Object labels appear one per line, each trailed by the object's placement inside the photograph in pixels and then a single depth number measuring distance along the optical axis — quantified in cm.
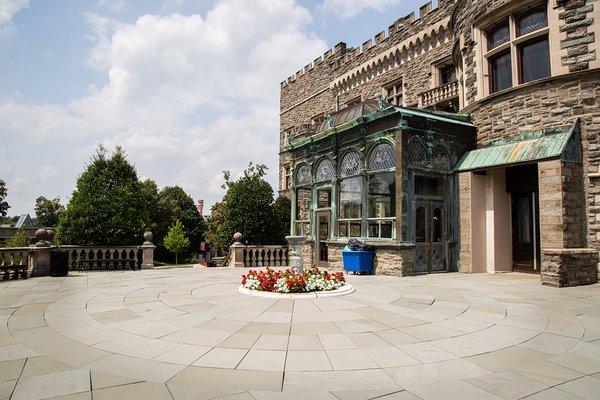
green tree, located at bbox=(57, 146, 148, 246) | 1967
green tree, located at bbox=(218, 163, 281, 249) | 2512
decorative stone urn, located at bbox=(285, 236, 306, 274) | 1008
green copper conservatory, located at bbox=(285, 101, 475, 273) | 1255
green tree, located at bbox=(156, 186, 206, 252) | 4597
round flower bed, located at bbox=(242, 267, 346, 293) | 842
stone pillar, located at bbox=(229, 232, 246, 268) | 1772
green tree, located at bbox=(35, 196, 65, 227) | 6159
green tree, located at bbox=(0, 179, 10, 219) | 4834
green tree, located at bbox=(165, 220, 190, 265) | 3728
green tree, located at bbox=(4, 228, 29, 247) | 3093
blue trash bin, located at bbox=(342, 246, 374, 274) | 1273
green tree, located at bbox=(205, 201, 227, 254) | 3416
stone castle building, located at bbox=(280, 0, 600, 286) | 1072
